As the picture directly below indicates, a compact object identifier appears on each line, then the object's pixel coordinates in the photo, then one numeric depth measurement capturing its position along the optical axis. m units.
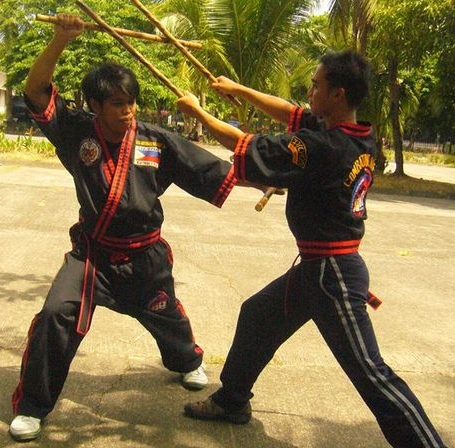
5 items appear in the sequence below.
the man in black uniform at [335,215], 2.38
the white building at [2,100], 52.17
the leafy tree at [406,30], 13.31
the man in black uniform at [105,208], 2.69
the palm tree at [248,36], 10.90
